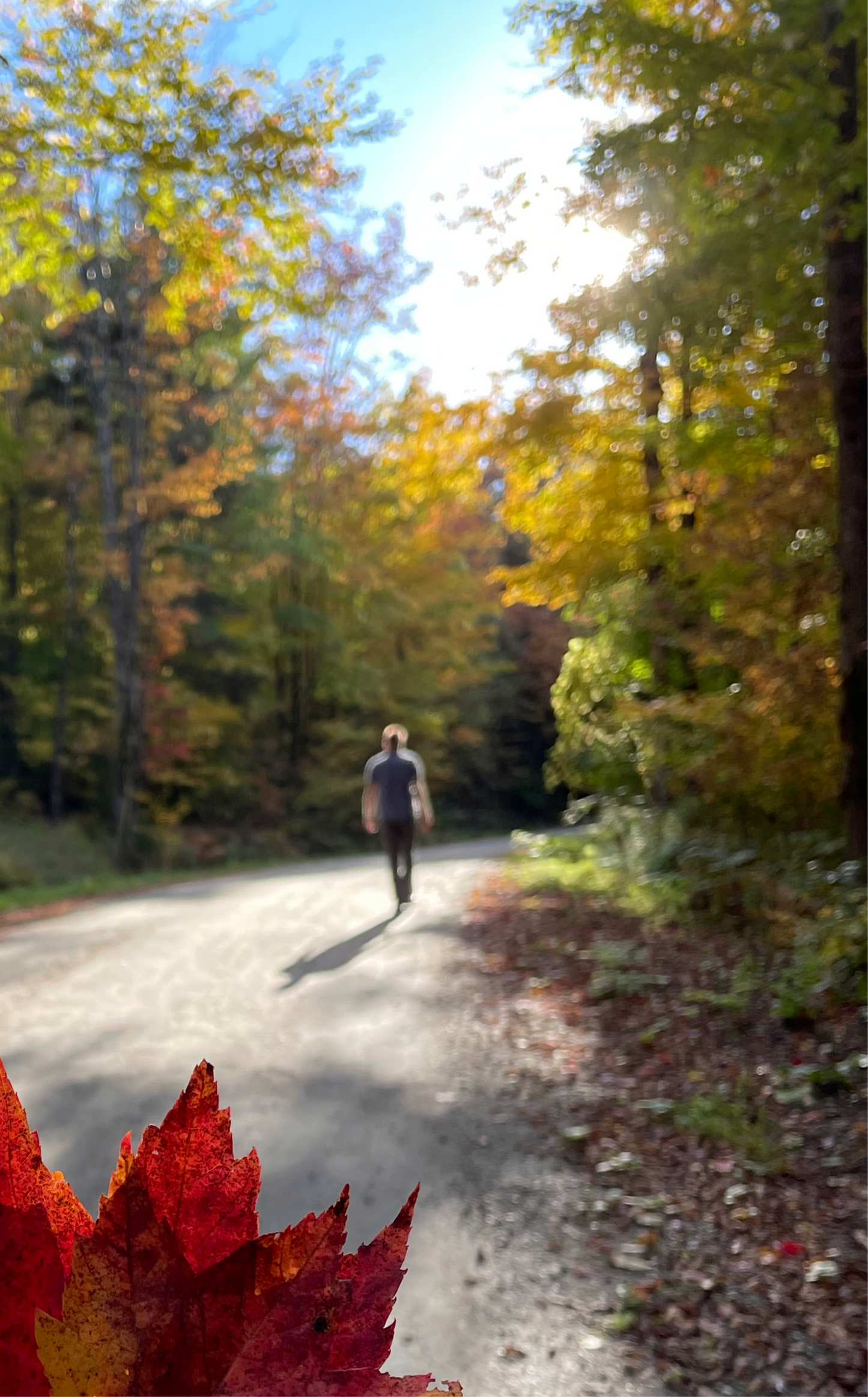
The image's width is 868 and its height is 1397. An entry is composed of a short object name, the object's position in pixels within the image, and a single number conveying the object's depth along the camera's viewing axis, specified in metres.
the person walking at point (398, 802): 11.17
